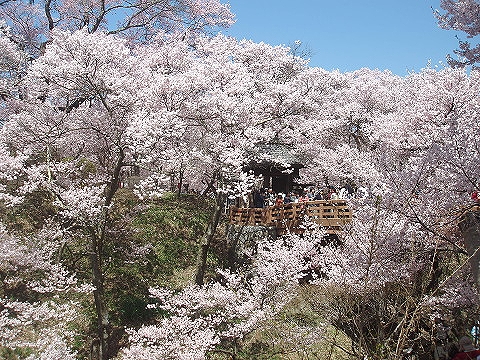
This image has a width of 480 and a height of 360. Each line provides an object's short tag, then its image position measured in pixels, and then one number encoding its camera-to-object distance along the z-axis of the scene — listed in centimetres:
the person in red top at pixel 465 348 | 620
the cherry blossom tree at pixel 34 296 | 911
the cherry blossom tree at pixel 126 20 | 1683
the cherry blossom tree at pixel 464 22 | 561
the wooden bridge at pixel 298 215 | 1439
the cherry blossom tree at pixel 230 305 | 864
